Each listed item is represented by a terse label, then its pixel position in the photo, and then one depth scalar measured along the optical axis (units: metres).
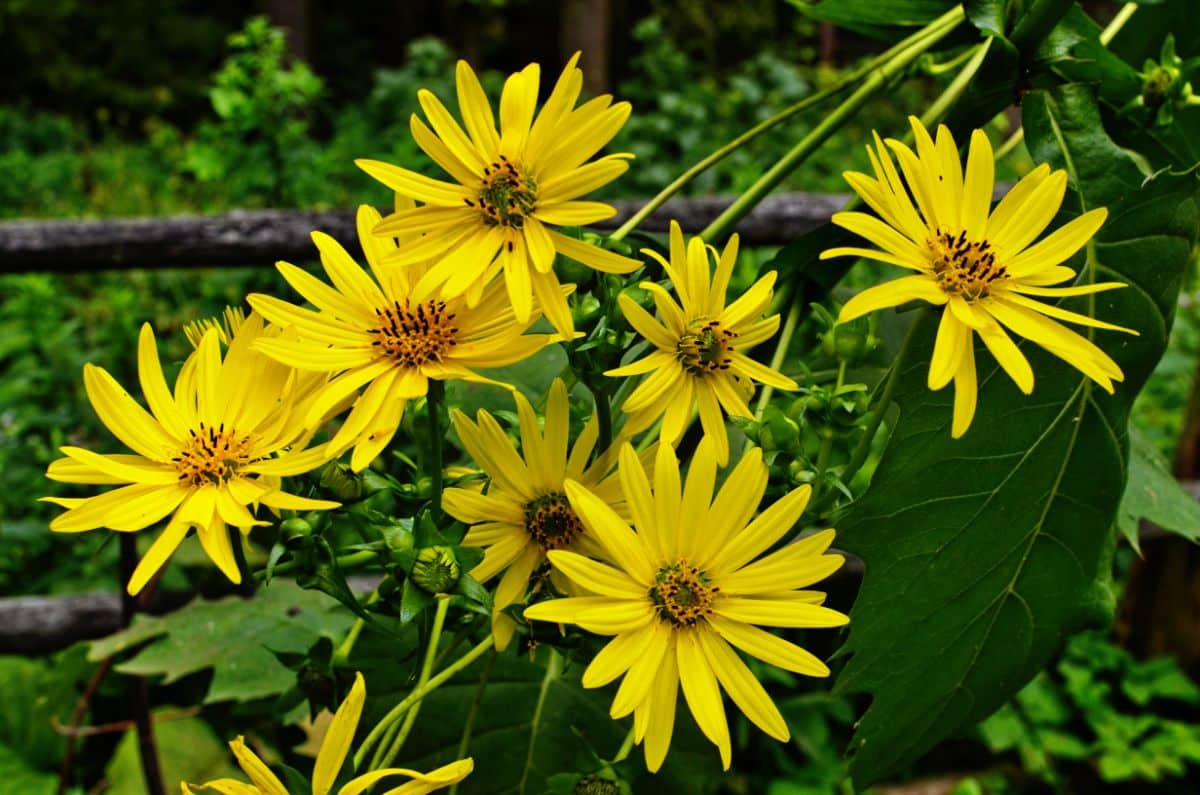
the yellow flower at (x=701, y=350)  0.35
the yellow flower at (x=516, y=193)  0.34
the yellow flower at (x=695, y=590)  0.32
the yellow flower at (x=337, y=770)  0.31
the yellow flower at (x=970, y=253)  0.33
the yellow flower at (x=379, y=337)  0.33
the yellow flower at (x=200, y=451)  0.32
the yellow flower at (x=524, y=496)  0.36
